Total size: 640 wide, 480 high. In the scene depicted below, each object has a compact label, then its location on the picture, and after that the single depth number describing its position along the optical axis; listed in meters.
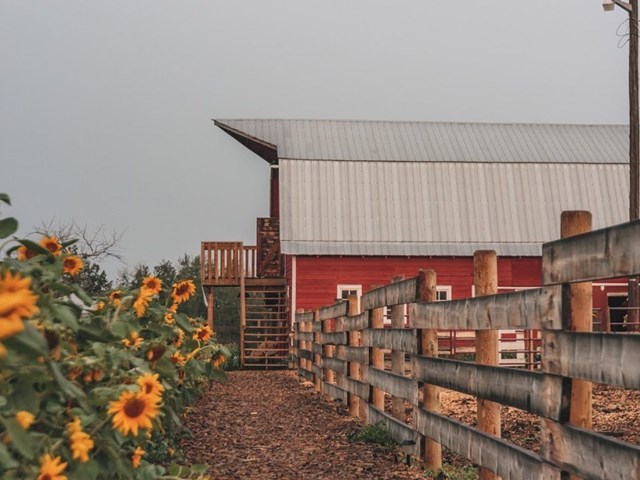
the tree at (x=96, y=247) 22.83
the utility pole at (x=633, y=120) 22.36
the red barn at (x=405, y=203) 28.14
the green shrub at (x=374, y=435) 8.49
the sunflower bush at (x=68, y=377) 2.44
